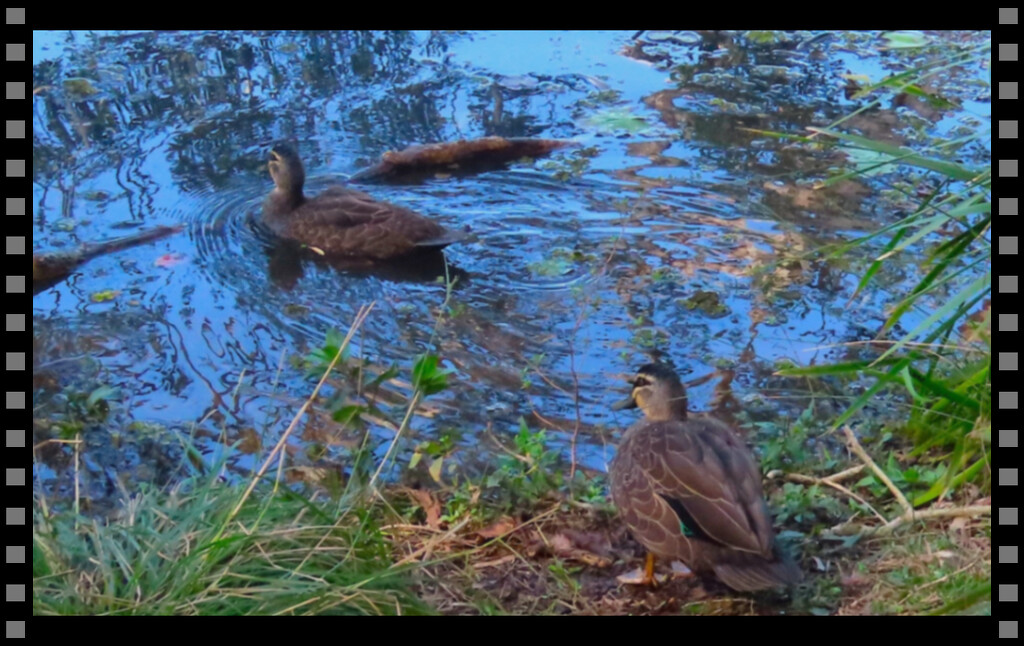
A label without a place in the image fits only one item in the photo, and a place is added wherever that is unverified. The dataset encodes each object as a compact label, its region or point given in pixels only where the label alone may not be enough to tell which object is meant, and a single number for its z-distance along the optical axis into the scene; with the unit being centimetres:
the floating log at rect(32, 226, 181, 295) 617
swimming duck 670
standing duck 378
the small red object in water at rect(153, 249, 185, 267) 644
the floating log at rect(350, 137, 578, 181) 753
